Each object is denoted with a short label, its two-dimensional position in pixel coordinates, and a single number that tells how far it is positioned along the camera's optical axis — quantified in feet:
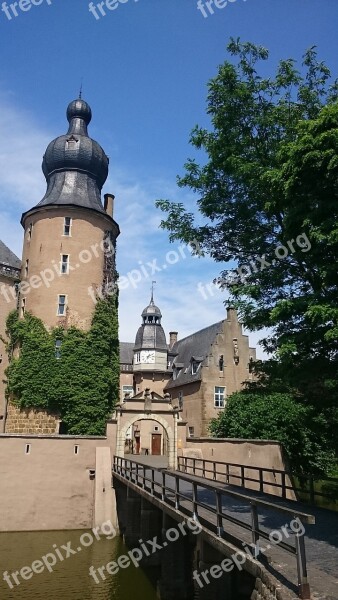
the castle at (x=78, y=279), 93.86
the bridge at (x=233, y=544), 17.87
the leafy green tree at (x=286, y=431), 82.17
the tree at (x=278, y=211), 30.83
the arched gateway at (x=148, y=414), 76.74
